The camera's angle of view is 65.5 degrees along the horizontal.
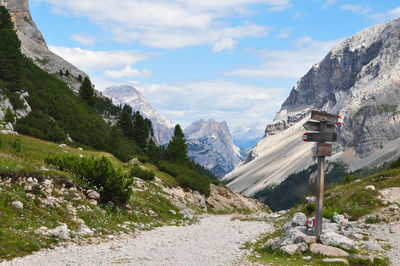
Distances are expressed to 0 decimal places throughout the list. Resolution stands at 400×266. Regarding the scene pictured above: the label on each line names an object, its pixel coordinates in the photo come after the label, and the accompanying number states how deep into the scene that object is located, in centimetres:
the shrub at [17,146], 3010
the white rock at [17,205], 1538
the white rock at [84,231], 1614
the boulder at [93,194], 2217
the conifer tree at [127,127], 8625
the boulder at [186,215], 3298
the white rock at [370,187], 2655
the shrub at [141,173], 4122
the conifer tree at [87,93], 8156
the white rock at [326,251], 1354
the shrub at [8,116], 4006
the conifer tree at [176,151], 7669
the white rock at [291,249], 1439
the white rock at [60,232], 1438
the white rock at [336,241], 1446
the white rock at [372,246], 1483
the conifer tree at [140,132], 8650
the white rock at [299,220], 2080
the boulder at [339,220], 2113
